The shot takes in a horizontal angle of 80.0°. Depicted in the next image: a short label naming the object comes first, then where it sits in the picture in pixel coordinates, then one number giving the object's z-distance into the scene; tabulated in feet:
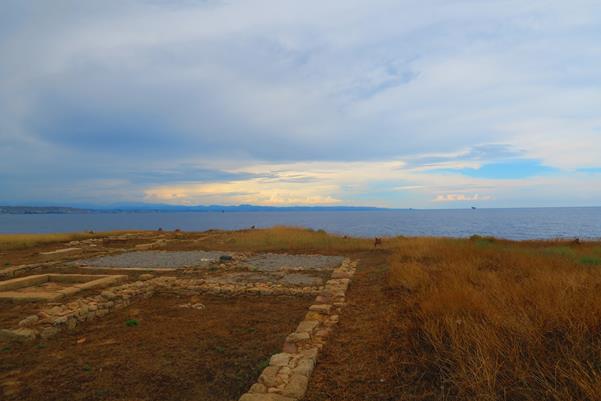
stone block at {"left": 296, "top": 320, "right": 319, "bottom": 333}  18.86
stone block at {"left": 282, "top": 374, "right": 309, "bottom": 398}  12.66
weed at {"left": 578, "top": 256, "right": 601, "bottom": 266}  36.23
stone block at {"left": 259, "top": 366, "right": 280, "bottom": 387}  13.35
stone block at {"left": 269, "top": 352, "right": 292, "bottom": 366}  15.02
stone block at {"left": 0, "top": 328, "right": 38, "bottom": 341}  19.26
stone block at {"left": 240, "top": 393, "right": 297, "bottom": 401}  12.18
